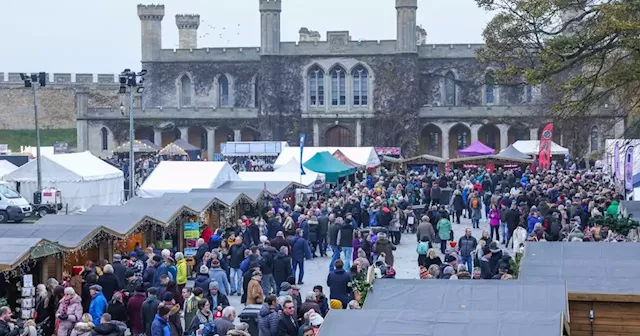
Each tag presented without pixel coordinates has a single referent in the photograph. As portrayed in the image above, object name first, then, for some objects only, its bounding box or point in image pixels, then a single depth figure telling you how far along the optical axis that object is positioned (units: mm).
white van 32250
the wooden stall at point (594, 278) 12508
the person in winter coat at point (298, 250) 20609
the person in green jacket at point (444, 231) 23859
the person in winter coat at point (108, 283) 16375
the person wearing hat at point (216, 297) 15703
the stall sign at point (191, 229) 22656
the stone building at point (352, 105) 60625
